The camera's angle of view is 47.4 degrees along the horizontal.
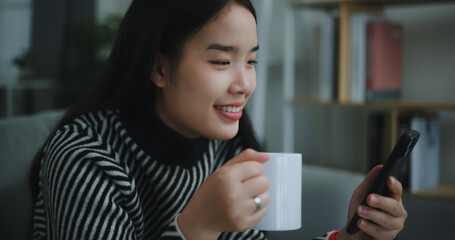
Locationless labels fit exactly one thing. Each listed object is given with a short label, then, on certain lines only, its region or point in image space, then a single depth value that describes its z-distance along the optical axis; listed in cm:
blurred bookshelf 203
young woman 65
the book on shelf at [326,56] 221
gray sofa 93
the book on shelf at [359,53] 213
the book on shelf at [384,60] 212
